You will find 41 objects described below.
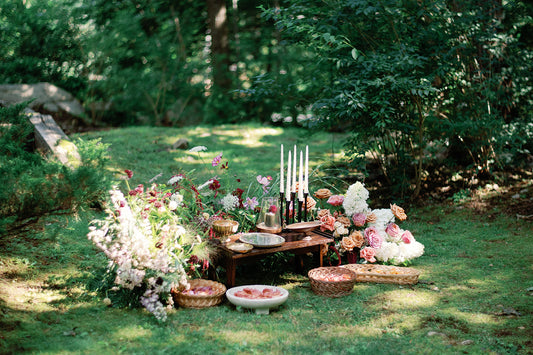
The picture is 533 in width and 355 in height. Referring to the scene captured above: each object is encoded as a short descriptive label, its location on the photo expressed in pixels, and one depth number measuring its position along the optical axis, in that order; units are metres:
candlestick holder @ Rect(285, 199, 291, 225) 4.84
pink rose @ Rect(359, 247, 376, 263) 4.98
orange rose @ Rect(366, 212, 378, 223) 5.17
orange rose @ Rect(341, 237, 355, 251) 4.94
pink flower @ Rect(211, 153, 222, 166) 4.86
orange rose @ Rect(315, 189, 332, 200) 5.22
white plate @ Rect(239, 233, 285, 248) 4.22
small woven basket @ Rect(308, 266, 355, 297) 4.25
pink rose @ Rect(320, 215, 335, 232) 4.91
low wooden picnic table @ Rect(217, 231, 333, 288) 4.16
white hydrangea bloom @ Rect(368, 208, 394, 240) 5.20
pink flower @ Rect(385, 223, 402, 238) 5.13
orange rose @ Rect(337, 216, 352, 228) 5.07
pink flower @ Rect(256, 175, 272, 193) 5.05
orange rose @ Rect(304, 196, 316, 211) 5.13
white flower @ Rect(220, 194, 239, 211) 4.82
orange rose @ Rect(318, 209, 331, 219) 5.03
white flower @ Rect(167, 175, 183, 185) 4.73
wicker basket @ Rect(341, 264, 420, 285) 4.58
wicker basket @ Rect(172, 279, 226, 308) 3.91
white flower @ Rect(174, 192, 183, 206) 4.35
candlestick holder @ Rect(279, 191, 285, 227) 4.65
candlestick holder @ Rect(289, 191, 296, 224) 4.76
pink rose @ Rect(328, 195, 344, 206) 5.31
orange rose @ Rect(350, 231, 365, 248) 4.98
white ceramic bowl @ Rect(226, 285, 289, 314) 3.85
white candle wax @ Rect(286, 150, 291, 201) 4.55
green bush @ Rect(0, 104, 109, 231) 3.20
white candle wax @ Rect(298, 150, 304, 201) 4.62
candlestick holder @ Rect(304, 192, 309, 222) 4.76
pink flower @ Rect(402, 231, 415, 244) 5.10
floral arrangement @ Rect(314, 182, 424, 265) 4.99
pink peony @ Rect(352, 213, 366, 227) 5.09
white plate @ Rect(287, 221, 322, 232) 4.64
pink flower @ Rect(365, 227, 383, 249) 5.04
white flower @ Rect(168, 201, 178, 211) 4.00
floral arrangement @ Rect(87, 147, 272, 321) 3.71
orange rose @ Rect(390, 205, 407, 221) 5.24
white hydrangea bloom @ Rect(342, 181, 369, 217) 5.15
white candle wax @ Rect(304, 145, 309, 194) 4.60
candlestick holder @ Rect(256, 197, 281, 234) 4.52
